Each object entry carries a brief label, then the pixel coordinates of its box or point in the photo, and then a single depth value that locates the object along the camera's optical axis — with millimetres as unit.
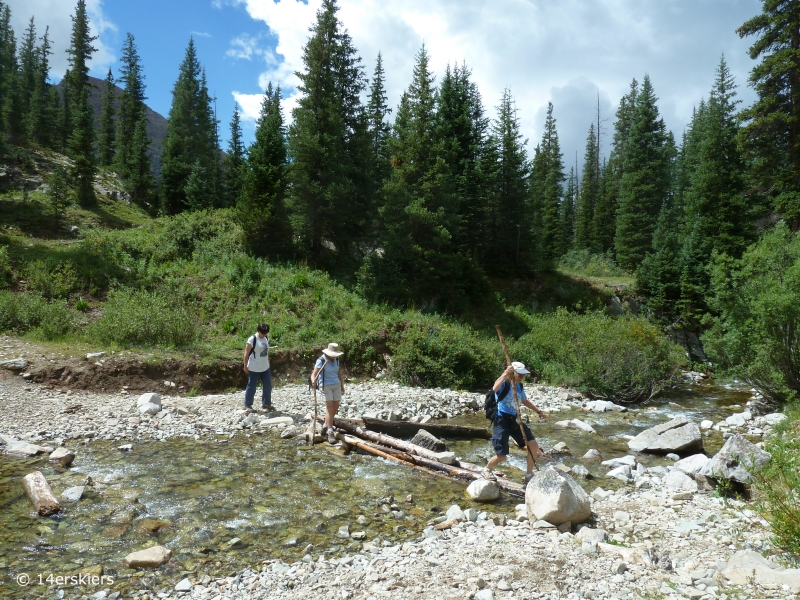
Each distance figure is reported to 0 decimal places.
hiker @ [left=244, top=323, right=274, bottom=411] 12992
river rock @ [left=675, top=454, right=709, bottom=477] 8977
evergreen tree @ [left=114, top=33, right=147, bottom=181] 51688
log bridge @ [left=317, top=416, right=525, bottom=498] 8748
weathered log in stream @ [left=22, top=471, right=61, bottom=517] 6789
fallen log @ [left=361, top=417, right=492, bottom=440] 11594
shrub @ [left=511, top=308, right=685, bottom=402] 18359
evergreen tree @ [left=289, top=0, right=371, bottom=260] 26203
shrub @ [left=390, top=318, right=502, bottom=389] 18500
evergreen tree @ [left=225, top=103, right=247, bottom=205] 38884
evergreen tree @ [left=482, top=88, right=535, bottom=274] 32500
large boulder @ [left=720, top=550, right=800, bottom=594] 4625
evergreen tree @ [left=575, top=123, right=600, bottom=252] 57000
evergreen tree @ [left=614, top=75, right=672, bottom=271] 42844
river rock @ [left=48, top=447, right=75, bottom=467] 8805
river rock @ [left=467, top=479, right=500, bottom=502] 7871
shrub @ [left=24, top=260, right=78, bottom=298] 20219
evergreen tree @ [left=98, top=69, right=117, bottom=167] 55062
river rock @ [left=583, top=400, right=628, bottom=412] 16656
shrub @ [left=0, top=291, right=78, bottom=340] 17078
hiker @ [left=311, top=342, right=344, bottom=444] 11048
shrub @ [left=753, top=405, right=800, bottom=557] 5328
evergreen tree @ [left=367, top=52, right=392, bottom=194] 40072
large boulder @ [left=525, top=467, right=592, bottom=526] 6660
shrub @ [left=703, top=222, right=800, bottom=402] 14742
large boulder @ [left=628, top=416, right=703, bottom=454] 11023
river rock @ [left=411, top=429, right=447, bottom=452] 10194
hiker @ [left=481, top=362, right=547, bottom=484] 8641
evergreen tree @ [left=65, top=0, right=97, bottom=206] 33594
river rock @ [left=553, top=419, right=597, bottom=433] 13492
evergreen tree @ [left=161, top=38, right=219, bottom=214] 37125
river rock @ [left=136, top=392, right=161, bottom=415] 12364
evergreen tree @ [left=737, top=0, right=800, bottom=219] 22156
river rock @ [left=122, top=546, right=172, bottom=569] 5734
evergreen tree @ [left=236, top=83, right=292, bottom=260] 26453
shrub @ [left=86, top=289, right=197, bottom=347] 16859
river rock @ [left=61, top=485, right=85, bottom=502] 7296
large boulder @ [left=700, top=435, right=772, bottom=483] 7723
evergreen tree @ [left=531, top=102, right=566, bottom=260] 51469
